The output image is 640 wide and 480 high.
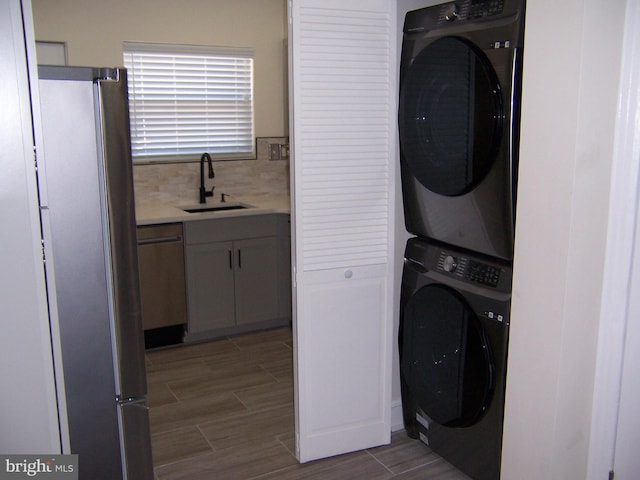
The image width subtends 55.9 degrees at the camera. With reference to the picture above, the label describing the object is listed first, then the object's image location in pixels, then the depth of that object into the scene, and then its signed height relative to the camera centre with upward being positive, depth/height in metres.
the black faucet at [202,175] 4.47 -0.28
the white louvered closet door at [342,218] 2.46 -0.35
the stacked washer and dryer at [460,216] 2.13 -0.31
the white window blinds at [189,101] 4.29 +0.26
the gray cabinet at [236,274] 4.06 -0.95
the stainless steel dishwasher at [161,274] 3.88 -0.89
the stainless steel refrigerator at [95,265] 1.76 -0.39
